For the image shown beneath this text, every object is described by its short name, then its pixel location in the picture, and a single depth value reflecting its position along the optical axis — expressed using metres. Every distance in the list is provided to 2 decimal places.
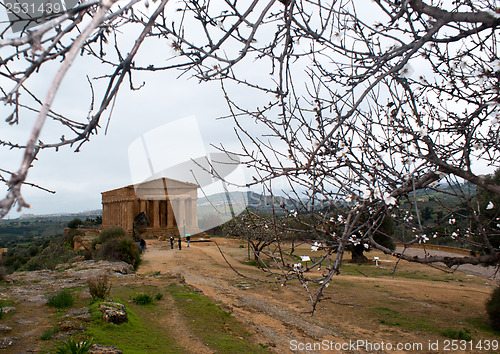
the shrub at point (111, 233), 21.08
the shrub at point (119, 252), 16.67
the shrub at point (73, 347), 4.86
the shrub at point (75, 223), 40.99
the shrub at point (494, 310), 9.41
